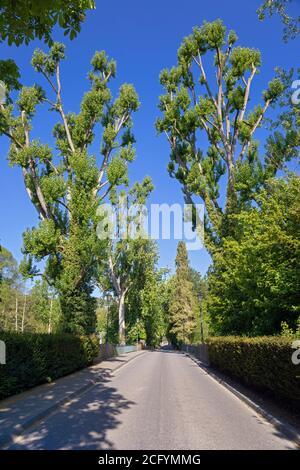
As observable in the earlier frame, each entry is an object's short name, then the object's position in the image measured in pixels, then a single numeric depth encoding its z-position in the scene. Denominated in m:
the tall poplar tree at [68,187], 24.67
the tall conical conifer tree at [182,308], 67.69
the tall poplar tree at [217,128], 27.19
